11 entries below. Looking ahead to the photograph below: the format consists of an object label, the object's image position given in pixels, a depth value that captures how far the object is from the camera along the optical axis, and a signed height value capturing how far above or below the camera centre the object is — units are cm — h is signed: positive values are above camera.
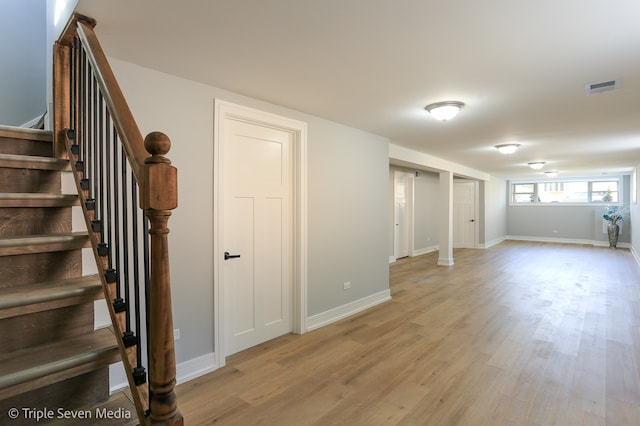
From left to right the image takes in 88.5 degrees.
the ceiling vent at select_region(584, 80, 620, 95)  266 +106
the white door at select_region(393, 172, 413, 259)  812 +5
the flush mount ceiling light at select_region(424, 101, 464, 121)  316 +104
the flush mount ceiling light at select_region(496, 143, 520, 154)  532 +110
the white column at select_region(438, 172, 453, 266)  753 -12
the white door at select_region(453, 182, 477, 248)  1044 -1
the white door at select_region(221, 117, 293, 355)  306 -18
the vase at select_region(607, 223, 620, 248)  1027 -57
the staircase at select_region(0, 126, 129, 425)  116 -37
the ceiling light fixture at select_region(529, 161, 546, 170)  742 +118
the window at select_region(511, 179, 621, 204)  1102 +82
